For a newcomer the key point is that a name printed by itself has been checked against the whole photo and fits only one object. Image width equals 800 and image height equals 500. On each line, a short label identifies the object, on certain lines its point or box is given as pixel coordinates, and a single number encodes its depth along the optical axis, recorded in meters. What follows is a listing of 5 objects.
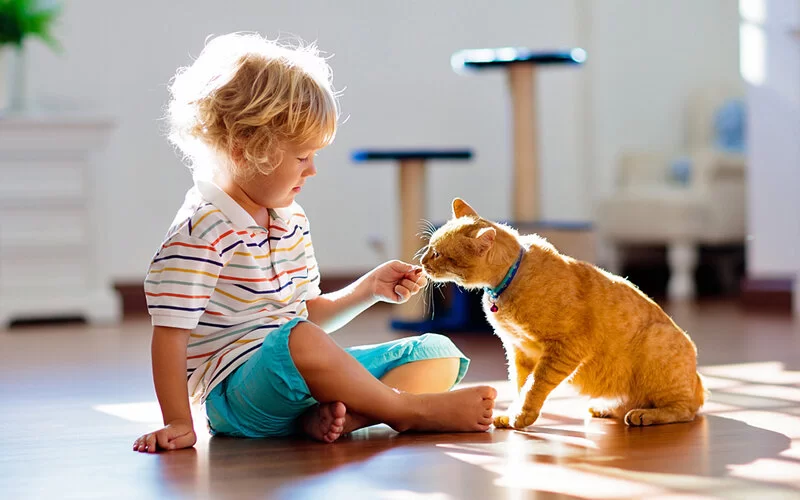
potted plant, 7.84
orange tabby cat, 3.19
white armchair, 8.86
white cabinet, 7.66
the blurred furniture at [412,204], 6.89
